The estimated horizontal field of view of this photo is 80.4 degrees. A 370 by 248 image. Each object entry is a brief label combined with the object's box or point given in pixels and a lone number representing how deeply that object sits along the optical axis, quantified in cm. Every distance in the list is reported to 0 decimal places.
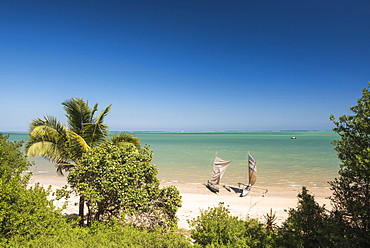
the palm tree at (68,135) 904
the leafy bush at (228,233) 569
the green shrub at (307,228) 498
